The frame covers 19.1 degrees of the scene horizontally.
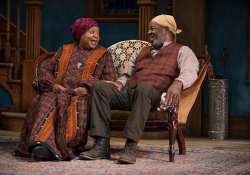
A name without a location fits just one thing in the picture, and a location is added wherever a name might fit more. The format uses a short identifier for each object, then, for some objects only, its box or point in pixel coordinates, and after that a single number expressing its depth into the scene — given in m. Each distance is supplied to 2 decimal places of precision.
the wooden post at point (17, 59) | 10.55
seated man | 5.35
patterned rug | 4.74
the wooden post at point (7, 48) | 10.65
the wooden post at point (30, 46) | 9.98
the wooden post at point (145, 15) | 9.14
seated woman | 5.48
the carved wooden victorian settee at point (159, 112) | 5.63
